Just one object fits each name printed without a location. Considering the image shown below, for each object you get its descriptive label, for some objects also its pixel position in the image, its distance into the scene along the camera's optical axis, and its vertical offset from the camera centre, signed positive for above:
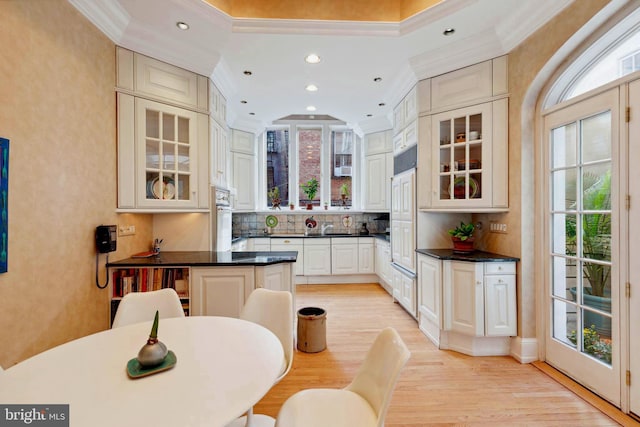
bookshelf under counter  2.63 -0.61
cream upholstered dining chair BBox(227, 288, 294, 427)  1.81 -0.68
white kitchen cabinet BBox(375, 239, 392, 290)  4.64 -0.79
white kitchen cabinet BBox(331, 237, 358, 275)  5.27 -0.74
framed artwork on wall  1.63 +0.09
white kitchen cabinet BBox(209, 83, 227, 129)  3.23 +1.29
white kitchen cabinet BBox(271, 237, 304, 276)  5.26 -0.56
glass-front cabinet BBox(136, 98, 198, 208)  2.76 +0.60
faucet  5.77 -0.25
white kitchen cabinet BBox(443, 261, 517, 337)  2.64 -0.77
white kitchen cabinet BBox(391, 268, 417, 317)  3.46 -0.96
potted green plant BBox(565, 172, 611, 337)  2.06 -0.25
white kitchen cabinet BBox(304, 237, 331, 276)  5.26 -0.75
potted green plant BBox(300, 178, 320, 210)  5.86 +0.51
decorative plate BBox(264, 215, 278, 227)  5.79 -0.13
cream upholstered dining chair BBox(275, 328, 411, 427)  1.21 -0.86
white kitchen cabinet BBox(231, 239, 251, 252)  4.46 -0.50
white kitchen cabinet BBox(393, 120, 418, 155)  3.36 +0.96
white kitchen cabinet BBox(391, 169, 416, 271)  3.39 -0.07
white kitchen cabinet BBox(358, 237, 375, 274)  5.32 -0.76
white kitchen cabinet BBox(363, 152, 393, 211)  5.02 +0.59
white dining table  0.93 -0.63
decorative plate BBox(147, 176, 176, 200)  2.85 +0.26
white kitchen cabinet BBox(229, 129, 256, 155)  4.95 +1.26
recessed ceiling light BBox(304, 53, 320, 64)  3.02 +1.65
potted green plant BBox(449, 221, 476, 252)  2.99 -0.24
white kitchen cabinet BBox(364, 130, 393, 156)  5.05 +1.27
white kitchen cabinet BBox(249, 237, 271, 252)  5.25 -0.53
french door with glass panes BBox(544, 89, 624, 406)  2.01 -0.22
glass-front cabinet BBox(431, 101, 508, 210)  2.79 +0.56
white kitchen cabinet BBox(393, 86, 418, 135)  3.34 +1.29
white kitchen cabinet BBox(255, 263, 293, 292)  2.66 -0.60
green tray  1.13 -0.62
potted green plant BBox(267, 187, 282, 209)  5.88 +0.35
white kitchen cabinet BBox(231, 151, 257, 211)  4.94 +0.58
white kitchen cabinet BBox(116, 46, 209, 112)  2.65 +1.31
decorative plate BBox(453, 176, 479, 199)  2.94 +0.27
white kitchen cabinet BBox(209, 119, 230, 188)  3.25 +0.71
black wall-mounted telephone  2.40 -0.20
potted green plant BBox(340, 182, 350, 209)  5.96 +0.44
